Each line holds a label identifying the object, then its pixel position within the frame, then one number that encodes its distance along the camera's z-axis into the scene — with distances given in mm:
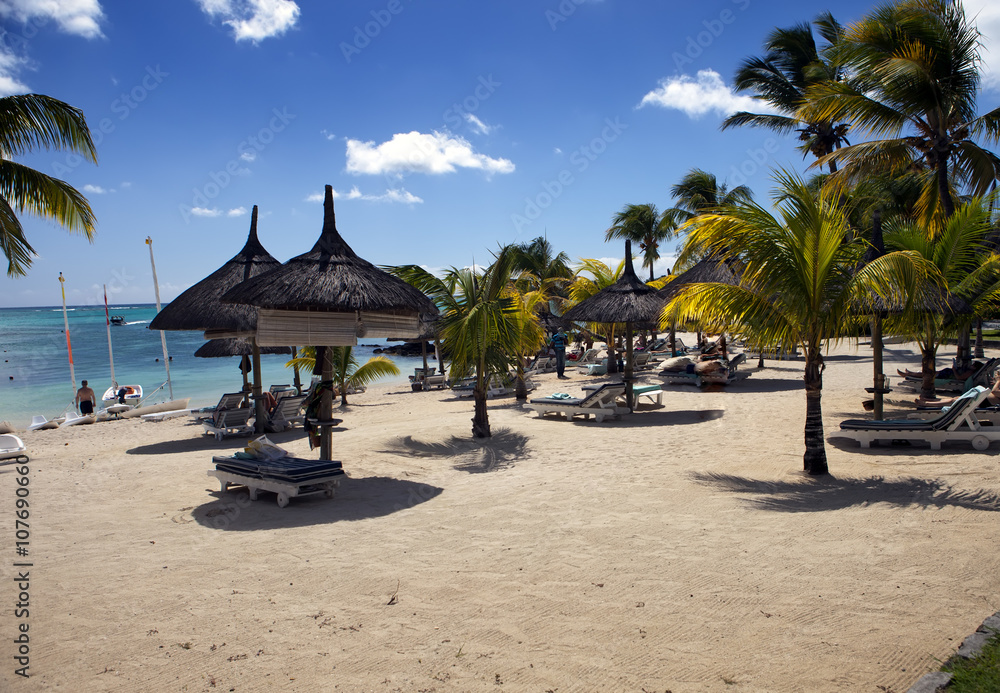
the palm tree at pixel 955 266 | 9703
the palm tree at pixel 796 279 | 6332
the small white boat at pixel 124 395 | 20484
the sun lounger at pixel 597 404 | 11125
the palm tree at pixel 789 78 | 21688
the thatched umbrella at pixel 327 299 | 6867
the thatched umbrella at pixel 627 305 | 12008
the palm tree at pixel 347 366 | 16969
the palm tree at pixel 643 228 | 30938
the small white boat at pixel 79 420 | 15008
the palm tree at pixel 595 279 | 17859
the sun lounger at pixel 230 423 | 11171
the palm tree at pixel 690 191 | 28141
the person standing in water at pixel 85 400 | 17078
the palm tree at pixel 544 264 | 34375
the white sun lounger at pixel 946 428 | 7465
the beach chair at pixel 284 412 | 12000
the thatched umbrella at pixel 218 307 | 10102
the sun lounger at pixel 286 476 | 6281
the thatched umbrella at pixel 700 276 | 12289
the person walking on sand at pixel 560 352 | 20766
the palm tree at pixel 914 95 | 10430
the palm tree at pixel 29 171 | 7863
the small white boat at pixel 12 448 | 9500
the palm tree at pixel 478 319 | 9367
